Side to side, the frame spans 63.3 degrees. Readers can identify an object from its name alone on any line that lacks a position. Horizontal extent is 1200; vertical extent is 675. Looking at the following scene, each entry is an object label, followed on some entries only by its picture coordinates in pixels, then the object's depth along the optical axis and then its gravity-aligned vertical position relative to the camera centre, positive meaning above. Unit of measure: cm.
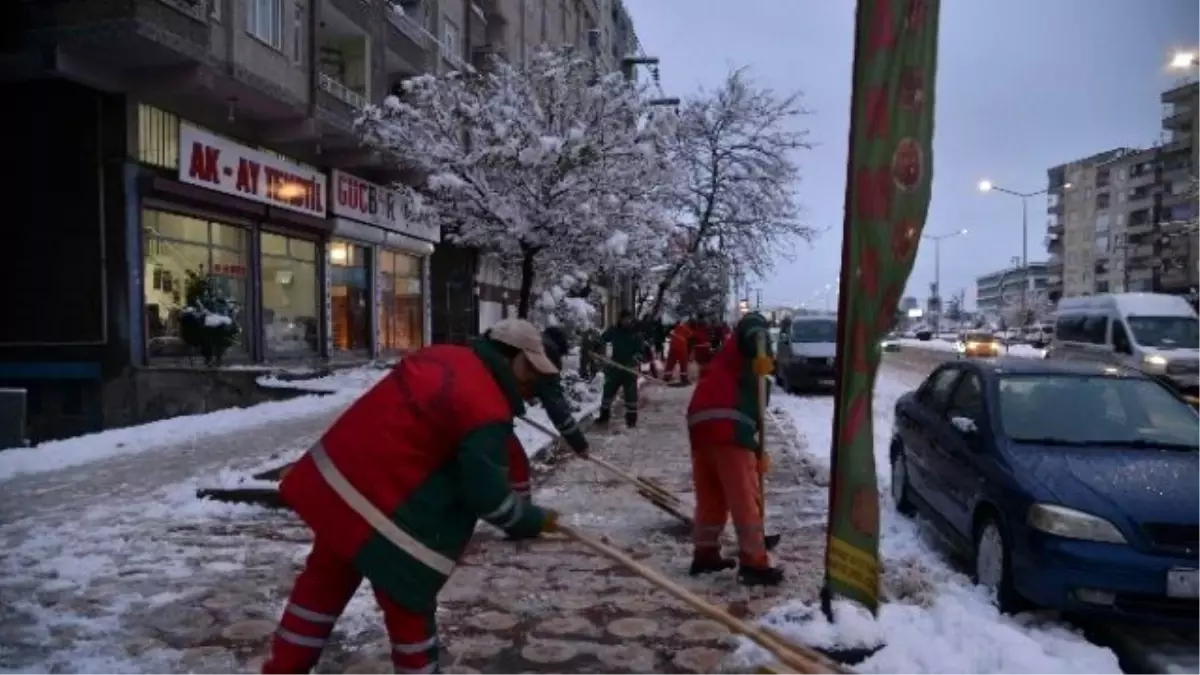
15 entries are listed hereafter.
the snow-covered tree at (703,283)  2698 +76
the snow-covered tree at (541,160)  1325 +199
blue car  468 -96
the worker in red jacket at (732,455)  558 -87
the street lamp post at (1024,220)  4152 +502
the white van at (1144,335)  1548 -48
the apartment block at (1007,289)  9819 +230
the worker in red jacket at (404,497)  308 -62
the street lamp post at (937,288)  7956 +159
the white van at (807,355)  1947 -100
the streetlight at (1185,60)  2059 +527
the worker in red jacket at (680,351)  1717 -82
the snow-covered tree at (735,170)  2547 +357
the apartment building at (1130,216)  7006 +830
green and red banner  427 +43
